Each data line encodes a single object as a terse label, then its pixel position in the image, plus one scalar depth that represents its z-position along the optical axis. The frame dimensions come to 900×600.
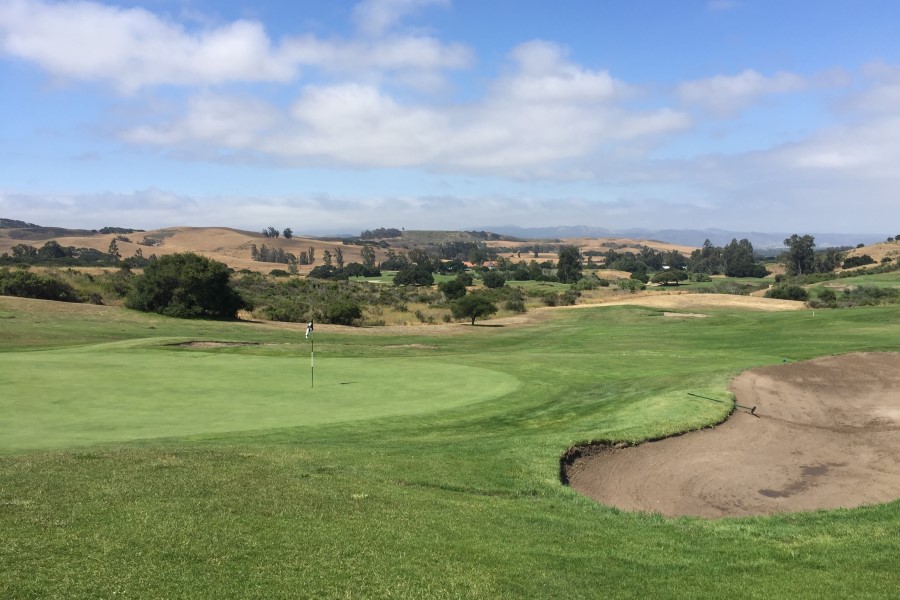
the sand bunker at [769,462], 12.22
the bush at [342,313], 61.09
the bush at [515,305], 75.96
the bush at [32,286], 55.04
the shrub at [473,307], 61.62
